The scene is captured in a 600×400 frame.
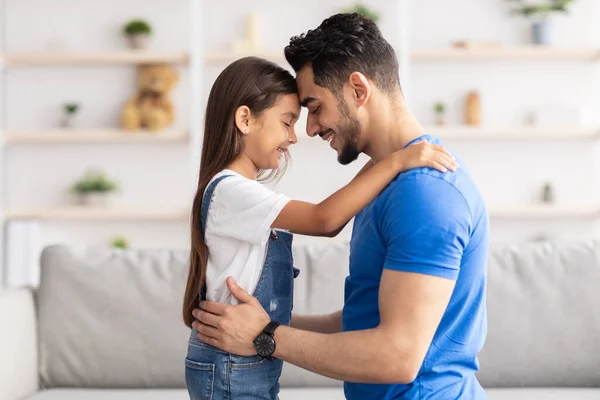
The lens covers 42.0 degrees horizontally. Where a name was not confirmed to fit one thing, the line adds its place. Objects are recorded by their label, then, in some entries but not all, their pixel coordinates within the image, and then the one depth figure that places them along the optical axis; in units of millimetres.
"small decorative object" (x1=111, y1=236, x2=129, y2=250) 5238
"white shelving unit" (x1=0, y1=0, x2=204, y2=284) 5164
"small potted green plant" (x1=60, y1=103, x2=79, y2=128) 5332
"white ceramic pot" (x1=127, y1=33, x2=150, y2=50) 5309
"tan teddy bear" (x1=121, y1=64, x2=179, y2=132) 5238
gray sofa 2400
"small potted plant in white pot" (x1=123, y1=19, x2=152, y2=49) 5277
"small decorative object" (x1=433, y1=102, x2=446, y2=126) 5258
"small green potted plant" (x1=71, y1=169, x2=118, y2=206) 5246
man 1387
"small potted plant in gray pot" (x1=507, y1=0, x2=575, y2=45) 5207
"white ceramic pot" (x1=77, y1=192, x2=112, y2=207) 5254
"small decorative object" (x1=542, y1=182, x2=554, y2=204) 5305
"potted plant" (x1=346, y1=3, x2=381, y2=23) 5192
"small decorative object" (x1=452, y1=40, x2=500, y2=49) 5191
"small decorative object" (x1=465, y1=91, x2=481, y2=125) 5332
